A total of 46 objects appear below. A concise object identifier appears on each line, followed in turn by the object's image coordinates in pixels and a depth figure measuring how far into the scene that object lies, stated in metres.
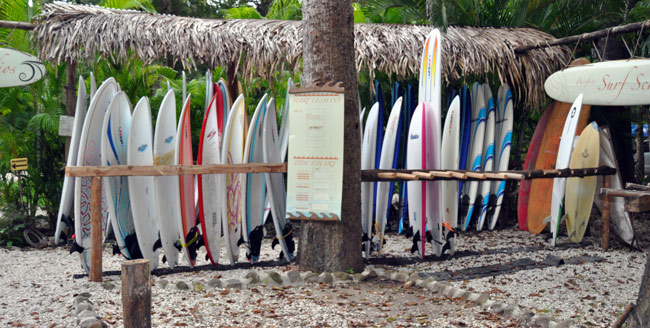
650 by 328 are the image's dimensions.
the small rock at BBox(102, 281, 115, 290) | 4.07
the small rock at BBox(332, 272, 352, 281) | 4.13
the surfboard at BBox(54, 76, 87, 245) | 4.45
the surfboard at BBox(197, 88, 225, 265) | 4.71
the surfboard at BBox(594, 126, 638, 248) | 5.59
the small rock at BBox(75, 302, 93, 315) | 3.41
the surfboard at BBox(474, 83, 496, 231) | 6.54
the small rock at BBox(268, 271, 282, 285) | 4.09
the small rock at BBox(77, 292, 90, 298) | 3.76
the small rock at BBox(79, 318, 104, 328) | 3.02
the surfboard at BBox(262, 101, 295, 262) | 4.82
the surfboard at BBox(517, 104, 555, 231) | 6.50
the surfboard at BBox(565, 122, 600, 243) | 5.77
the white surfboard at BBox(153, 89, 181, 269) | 4.58
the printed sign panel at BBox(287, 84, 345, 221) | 4.12
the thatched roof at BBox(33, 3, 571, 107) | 5.73
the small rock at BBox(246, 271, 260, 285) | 4.09
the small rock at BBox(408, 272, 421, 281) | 4.16
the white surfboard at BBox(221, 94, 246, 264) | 4.71
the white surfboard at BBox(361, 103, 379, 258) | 4.99
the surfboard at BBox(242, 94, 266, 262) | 4.79
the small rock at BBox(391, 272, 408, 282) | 4.23
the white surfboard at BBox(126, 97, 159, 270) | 4.51
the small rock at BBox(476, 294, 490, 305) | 3.65
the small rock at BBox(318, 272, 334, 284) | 4.10
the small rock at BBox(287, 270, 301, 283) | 4.12
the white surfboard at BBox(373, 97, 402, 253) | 5.15
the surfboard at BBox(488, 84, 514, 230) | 6.61
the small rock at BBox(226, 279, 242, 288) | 4.05
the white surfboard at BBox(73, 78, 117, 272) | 4.39
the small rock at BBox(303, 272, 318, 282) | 4.11
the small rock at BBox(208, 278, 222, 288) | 4.05
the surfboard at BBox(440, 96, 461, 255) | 5.22
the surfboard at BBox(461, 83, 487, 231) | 6.50
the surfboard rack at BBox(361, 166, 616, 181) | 4.49
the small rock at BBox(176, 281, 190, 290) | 4.00
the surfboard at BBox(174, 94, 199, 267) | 4.62
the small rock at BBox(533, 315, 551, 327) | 3.18
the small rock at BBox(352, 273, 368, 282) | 4.15
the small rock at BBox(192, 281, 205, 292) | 4.00
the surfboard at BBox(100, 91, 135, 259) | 4.46
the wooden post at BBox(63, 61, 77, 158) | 5.88
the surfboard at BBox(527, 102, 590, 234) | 6.25
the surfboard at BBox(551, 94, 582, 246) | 5.29
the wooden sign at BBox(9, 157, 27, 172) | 5.68
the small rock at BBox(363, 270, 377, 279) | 4.24
